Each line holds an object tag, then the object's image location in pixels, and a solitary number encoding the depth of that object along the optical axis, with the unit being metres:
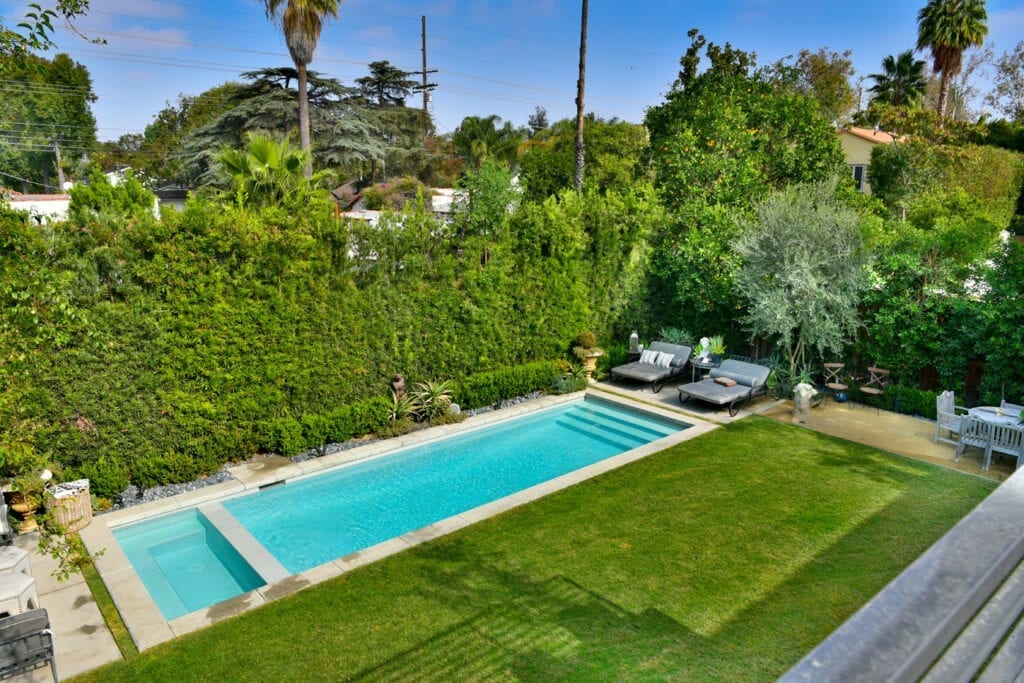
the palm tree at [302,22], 26.33
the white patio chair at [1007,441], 10.45
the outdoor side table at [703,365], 15.88
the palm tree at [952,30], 32.84
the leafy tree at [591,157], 37.59
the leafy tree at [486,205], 13.84
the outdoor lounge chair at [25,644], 5.39
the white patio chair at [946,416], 11.57
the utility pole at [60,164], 52.44
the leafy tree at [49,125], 54.88
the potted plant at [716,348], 16.02
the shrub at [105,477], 9.36
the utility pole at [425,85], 53.32
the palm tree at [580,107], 23.22
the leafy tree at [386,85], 52.38
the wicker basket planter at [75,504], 8.56
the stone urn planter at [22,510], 8.54
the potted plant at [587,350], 16.12
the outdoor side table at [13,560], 6.54
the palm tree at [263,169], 15.81
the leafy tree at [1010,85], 45.59
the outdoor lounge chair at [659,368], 15.62
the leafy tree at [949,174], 28.88
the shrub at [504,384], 13.89
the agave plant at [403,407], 12.68
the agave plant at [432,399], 13.09
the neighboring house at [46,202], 24.66
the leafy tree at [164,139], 56.15
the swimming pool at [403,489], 8.91
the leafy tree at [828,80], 48.28
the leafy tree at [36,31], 4.72
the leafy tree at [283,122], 33.09
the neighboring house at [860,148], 40.44
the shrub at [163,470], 9.86
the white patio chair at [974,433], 10.80
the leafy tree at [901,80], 39.62
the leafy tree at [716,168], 16.36
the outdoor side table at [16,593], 6.13
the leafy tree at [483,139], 42.56
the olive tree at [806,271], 13.76
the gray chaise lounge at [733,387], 13.80
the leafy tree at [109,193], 15.63
